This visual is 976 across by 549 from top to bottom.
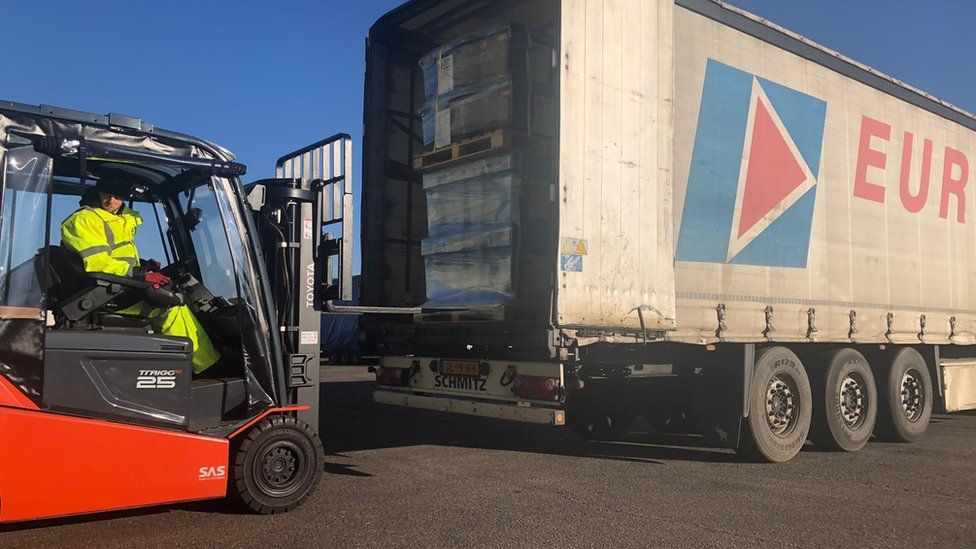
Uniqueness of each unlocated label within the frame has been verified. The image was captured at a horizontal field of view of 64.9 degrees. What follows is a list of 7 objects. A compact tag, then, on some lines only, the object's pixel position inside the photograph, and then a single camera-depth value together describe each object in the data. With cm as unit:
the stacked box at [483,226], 571
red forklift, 393
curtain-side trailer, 571
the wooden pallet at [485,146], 570
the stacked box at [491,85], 586
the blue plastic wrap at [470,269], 572
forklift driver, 435
